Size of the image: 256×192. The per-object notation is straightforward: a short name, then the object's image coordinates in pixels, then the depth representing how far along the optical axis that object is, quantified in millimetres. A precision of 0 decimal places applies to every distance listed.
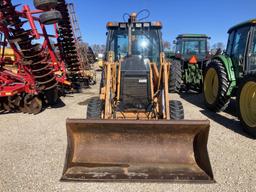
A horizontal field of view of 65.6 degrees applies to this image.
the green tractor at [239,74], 3973
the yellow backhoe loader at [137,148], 2349
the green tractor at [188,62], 7505
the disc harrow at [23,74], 5025
